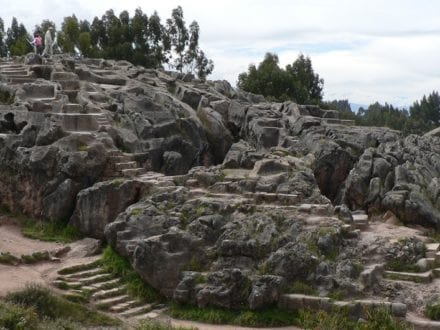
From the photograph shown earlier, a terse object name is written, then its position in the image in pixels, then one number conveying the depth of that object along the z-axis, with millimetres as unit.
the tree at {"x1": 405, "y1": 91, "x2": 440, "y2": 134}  91812
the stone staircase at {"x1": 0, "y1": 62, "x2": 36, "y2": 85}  32625
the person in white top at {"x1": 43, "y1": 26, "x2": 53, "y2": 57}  39528
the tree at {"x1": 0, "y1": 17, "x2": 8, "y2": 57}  66375
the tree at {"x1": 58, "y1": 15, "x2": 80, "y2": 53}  59438
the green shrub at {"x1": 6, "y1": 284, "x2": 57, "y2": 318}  14945
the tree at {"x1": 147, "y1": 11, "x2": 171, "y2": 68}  60156
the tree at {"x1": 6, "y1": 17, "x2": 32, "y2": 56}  68938
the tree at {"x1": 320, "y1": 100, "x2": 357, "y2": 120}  165475
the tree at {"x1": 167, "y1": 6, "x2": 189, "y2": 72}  63219
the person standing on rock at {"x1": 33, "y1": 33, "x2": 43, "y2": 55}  39156
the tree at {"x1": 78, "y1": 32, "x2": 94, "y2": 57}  57125
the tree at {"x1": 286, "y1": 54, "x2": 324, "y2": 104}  62719
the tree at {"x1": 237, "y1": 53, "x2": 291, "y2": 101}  61884
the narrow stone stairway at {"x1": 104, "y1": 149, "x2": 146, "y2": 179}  23547
